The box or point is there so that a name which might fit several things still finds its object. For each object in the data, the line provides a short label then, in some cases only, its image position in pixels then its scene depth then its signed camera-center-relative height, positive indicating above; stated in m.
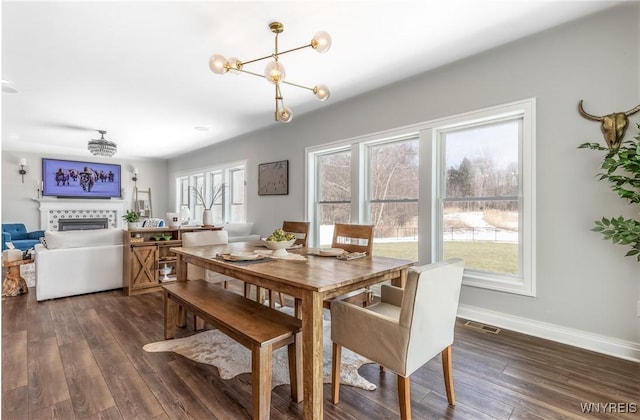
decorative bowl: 2.56 -0.29
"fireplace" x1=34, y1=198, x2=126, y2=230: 7.54 +0.00
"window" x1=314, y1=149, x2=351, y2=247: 4.54 +0.24
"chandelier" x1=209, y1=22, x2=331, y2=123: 2.24 +1.03
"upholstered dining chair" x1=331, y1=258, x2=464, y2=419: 1.70 -0.66
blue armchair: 6.09 -0.49
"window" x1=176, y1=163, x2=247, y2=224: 6.60 +0.40
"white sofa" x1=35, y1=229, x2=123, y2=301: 3.89 -0.65
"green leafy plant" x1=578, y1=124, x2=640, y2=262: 2.25 +0.18
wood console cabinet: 4.21 -0.63
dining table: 1.82 -0.41
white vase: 4.98 -0.13
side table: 4.02 -0.86
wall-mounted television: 7.64 +0.76
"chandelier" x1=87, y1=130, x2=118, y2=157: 5.21 +0.99
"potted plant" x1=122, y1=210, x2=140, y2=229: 4.29 -0.12
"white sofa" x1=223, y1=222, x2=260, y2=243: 5.41 -0.39
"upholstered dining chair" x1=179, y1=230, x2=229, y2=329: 3.13 -0.33
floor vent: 3.02 -1.11
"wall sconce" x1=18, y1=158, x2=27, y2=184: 7.23 +0.97
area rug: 2.31 -1.14
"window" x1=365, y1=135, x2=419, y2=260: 3.83 +0.16
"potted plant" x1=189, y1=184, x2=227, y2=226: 7.08 +0.36
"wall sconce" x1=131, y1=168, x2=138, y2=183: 8.80 +0.90
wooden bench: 1.85 -0.72
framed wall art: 5.30 +0.52
